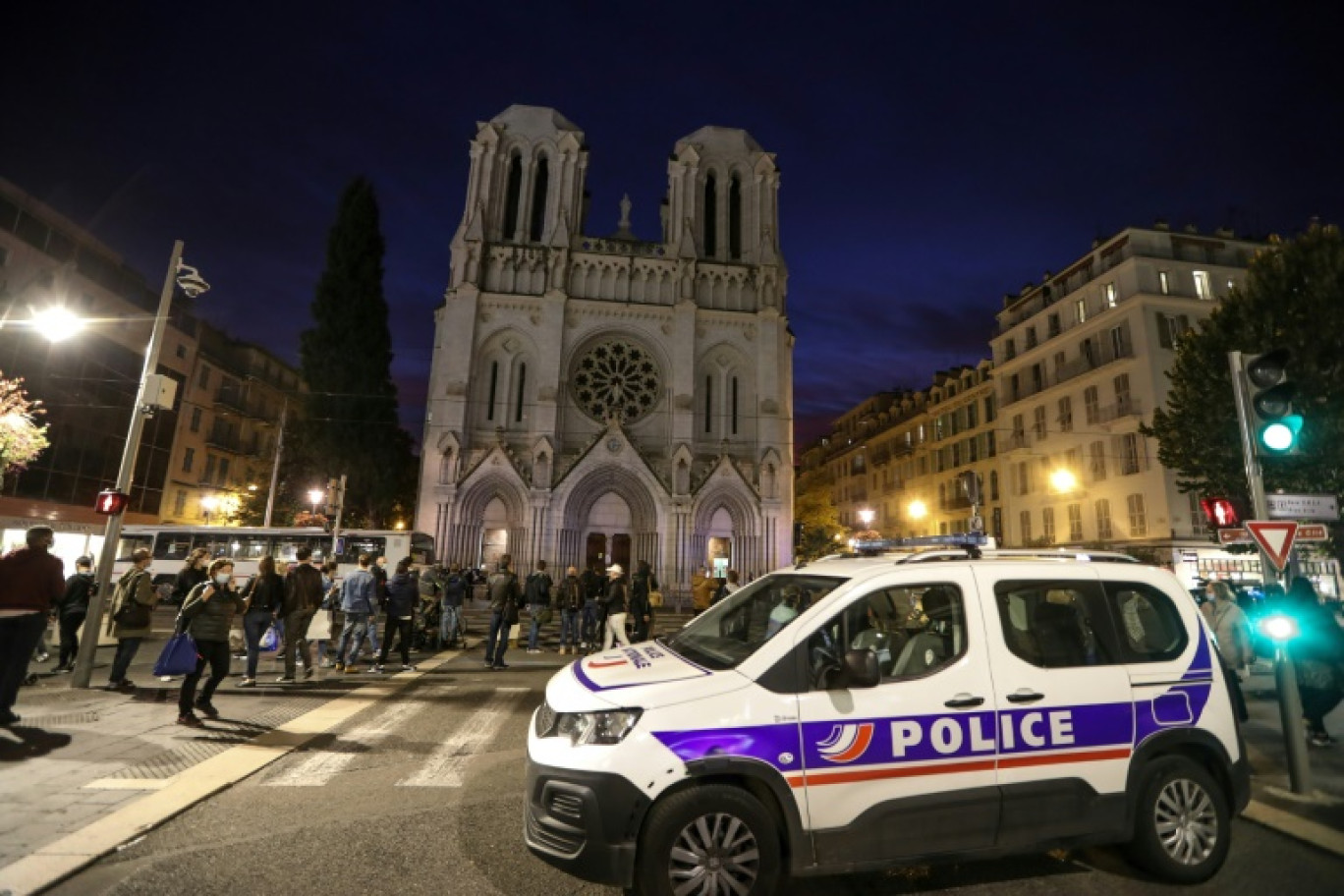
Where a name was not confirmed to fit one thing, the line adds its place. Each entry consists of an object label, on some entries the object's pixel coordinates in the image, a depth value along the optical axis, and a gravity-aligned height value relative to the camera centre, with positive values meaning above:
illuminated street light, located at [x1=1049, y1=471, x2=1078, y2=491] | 22.06 +4.08
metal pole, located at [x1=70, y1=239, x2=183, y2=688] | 7.71 +0.40
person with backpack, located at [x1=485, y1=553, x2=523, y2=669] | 10.34 -0.66
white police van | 2.84 -0.76
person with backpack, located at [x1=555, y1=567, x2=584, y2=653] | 11.93 -0.51
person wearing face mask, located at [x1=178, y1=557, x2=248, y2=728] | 6.35 -0.65
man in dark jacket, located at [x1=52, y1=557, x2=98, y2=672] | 8.97 -0.78
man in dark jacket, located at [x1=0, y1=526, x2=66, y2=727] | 5.82 -0.45
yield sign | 5.05 +0.51
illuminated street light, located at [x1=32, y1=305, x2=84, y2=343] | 9.04 +3.54
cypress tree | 29.70 +9.92
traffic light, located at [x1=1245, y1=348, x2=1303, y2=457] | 5.16 +1.61
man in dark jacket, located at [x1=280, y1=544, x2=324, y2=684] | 8.60 -0.51
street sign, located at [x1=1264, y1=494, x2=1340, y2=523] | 5.21 +0.79
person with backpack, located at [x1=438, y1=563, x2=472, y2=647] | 12.77 -0.77
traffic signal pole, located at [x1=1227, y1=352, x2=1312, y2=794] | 4.64 -0.69
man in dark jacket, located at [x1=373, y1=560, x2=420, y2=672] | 9.99 -0.59
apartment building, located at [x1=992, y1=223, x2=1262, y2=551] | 23.92 +8.99
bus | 21.78 +0.77
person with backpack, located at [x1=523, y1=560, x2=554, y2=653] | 11.98 -0.41
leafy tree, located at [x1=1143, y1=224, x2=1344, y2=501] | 13.97 +5.72
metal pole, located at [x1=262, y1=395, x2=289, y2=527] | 25.13 +3.72
